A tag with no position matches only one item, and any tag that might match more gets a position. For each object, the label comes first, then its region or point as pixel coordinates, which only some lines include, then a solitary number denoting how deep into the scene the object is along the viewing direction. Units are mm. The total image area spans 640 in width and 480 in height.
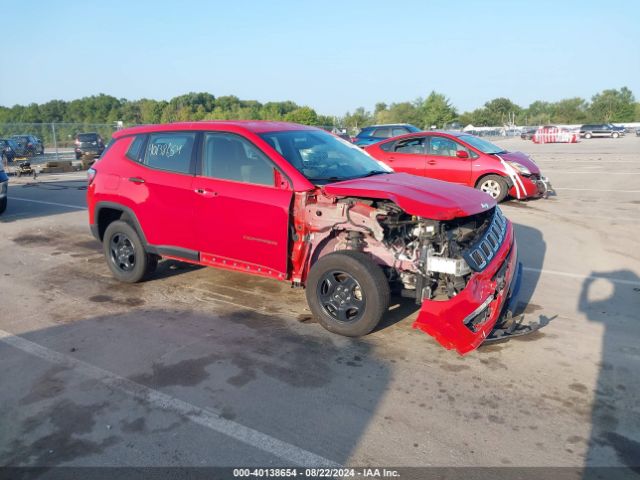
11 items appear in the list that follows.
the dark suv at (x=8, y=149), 26047
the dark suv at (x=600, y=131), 54469
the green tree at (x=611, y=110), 93812
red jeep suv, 4227
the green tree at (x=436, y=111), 73206
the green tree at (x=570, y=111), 97562
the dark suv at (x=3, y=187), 11023
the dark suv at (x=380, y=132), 19438
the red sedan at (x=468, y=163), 11031
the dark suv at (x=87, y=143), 29109
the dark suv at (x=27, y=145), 27562
